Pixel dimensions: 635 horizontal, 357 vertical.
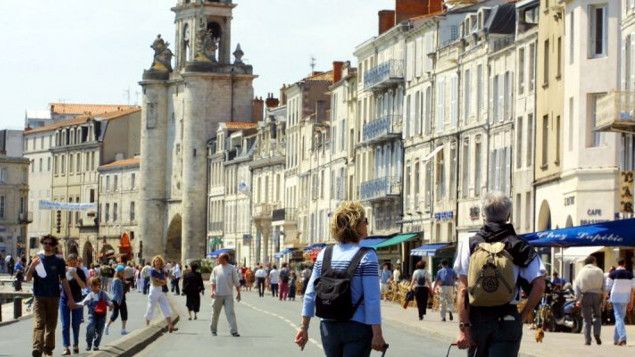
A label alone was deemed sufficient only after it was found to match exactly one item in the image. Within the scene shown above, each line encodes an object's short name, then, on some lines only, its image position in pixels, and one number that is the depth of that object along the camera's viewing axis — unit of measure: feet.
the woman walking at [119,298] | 116.37
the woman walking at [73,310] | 86.99
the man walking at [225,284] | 115.03
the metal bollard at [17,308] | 165.62
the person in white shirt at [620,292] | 111.45
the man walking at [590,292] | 109.60
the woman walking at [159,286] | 122.01
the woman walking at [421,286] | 164.14
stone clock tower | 497.87
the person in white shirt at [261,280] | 293.84
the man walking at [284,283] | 269.23
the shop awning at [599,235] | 120.16
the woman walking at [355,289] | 43.04
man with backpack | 43.83
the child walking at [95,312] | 91.40
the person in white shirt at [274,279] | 292.81
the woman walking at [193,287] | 152.69
